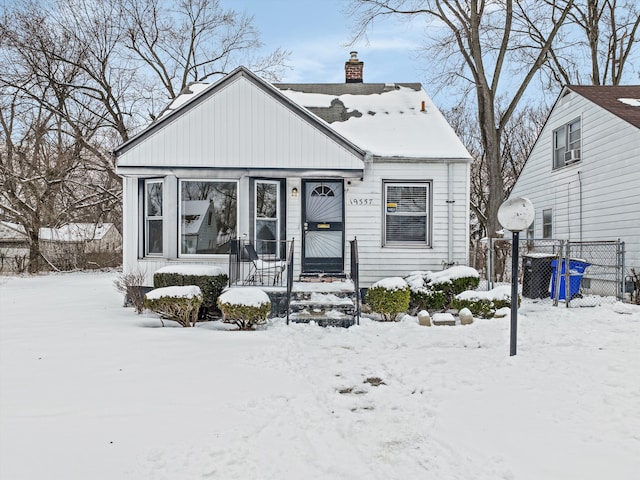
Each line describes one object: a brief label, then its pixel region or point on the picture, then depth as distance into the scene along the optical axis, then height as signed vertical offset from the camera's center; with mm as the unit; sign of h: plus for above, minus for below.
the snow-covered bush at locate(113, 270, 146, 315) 9195 -1099
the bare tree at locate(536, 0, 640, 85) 20109 +9135
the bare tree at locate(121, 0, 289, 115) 21989 +9924
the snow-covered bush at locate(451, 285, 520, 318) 8242 -1203
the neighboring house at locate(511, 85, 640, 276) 11242 +1995
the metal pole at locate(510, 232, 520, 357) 5465 -716
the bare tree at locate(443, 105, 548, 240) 28469 +6259
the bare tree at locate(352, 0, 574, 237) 17891 +7957
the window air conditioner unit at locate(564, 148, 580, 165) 13647 +2484
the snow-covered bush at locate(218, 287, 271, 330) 7379 -1158
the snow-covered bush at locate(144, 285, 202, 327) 7648 -1126
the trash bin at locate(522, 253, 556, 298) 10562 -909
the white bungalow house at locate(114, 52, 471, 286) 9555 +1101
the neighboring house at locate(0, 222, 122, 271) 21062 -572
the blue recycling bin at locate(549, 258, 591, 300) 10136 -943
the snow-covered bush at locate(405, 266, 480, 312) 8742 -1004
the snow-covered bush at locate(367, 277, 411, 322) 8227 -1127
